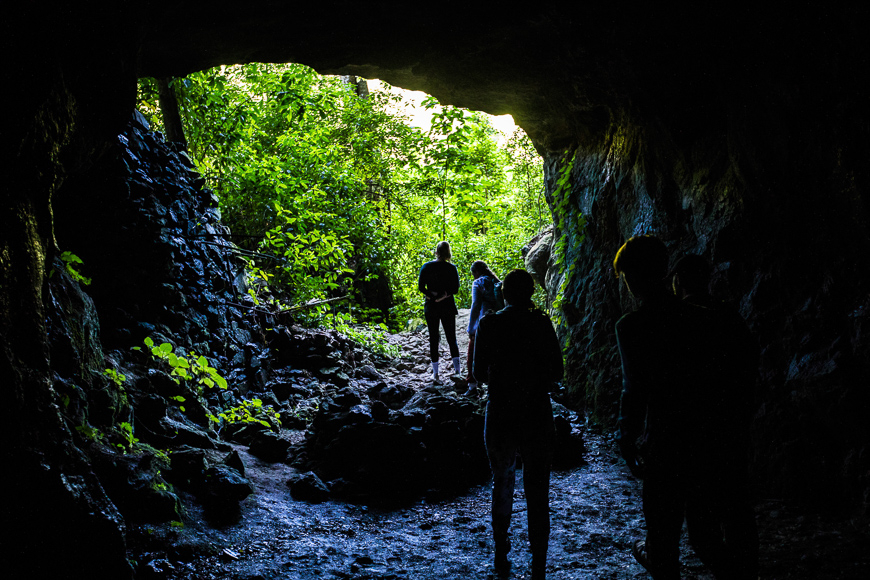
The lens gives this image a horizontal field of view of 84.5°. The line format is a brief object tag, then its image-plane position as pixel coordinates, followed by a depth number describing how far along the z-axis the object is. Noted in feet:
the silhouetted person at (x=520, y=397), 9.66
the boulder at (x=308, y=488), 14.96
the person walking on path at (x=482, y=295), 22.08
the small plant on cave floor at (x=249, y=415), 18.01
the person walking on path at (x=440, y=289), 24.82
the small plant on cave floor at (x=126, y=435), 11.56
